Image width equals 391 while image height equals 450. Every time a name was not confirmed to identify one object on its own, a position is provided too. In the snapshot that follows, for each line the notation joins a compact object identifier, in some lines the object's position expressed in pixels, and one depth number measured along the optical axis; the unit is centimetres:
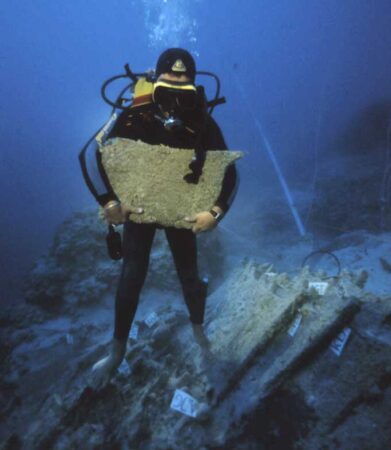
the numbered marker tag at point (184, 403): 261
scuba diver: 221
